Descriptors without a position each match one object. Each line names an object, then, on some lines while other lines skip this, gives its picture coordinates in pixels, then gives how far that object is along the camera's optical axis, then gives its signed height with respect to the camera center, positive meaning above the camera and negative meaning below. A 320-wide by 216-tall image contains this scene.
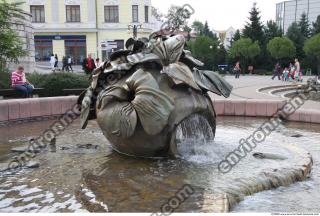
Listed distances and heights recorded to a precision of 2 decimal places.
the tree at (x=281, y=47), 47.56 +0.64
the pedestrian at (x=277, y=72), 38.27 -1.59
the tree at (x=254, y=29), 54.69 +2.86
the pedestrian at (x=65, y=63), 33.50 -0.77
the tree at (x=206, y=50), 52.02 +0.35
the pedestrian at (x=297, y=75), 31.04 -1.49
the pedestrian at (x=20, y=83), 13.94 -0.93
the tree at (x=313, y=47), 45.97 +0.65
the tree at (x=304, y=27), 58.97 +3.39
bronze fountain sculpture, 6.03 -0.58
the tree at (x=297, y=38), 53.88 +1.84
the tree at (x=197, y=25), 103.86 +6.58
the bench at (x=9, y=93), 13.93 -1.24
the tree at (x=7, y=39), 17.73 +0.53
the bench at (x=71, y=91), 15.31 -1.29
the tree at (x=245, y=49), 48.75 +0.45
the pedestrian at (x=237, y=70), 38.03 -1.42
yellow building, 49.25 +3.23
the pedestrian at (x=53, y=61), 35.12 -0.62
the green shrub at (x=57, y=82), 15.60 -1.01
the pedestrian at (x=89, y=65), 21.30 -0.57
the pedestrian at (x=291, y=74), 33.44 -1.52
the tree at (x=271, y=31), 56.53 +2.77
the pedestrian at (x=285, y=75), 34.26 -1.63
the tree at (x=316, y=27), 56.50 +3.20
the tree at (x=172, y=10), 78.94 +7.80
